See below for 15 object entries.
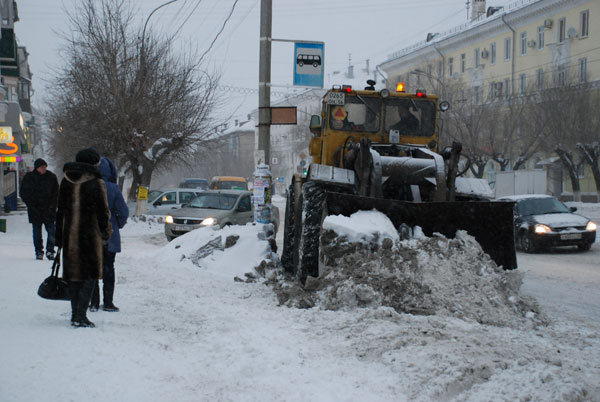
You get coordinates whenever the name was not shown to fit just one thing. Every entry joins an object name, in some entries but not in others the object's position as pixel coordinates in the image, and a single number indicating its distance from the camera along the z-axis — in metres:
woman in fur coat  5.69
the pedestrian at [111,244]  6.66
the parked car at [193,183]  44.64
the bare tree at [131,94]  24.25
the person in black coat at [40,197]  10.45
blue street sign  11.91
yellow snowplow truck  7.69
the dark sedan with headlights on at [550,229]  14.61
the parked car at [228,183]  39.38
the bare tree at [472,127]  35.53
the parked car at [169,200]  23.81
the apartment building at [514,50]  38.12
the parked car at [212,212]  16.27
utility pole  11.66
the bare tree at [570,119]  31.92
